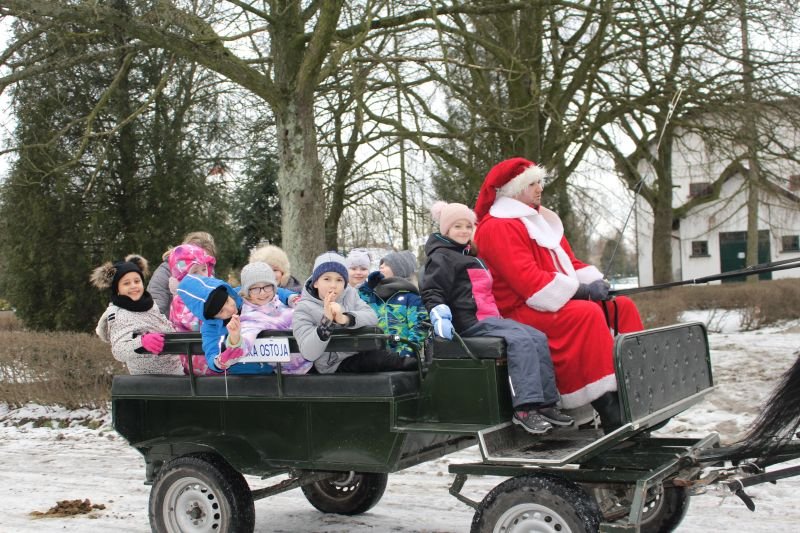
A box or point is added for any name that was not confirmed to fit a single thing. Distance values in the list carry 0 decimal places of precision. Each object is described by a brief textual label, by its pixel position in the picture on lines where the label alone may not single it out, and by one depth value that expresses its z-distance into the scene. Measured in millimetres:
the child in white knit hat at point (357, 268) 5609
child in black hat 4809
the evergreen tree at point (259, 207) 22703
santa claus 3916
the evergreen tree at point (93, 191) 13461
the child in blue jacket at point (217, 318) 4309
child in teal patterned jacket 4199
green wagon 3684
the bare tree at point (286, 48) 9000
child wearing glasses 4660
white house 24428
